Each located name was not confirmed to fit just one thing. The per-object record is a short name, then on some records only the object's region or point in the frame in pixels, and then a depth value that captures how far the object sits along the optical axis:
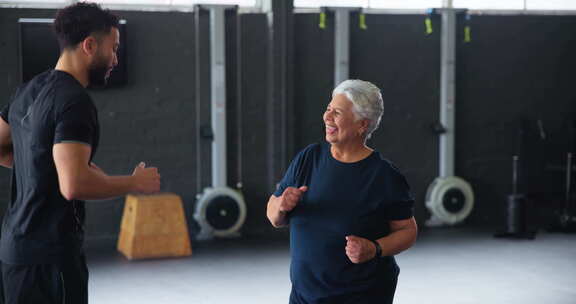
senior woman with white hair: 2.45
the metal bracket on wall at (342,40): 7.16
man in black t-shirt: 2.17
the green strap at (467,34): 7.65
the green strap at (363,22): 7.28
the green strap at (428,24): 7.52
